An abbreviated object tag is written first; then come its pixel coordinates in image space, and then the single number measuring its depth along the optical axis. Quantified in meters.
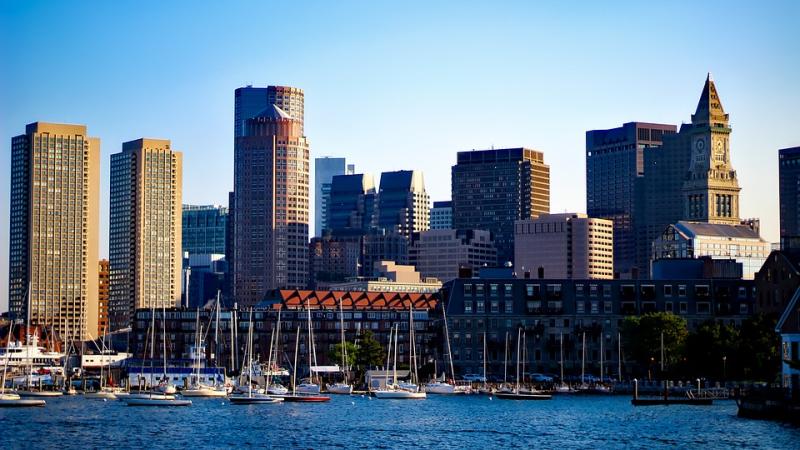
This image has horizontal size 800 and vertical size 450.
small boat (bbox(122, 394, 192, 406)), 187.38
